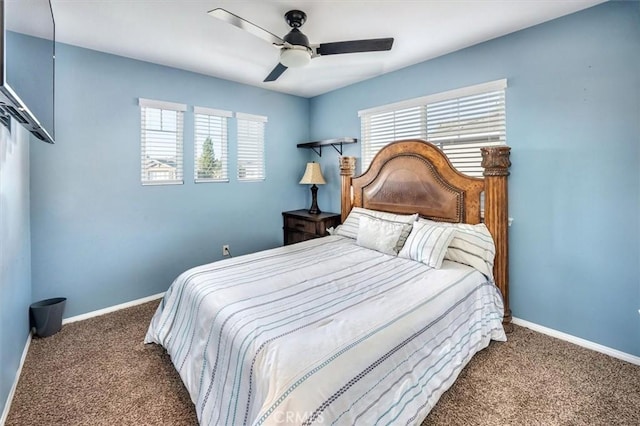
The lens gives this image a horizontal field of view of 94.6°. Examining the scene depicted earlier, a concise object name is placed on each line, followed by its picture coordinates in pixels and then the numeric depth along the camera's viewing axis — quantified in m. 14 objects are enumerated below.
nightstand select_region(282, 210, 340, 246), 3.87
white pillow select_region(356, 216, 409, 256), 2.79
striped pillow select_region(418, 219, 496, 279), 2.41
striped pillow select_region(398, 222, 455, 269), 2.43
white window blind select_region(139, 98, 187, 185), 3.19
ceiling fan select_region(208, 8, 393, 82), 2.02
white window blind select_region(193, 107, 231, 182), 3.58
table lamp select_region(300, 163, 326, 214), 4.16
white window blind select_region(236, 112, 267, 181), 3.97
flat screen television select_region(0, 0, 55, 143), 0.98
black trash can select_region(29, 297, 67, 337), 2.49
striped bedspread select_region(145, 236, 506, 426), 1.19
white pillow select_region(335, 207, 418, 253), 2.97
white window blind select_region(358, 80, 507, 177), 2.73
